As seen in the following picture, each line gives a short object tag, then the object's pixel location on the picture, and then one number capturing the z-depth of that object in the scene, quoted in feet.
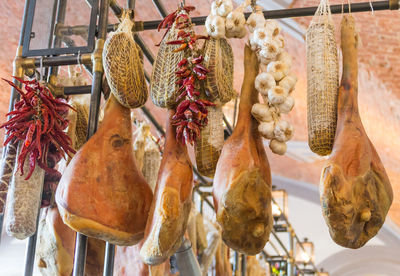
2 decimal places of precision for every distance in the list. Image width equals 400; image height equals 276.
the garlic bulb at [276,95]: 6.10
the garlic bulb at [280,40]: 6.35
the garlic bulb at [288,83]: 6.20
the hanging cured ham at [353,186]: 5.57
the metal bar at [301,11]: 7.05
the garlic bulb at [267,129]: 6.07
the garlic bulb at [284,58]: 6.32
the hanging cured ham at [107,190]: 5.96
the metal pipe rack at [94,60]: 6.81
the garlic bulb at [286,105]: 6.15
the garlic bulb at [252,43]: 6.52
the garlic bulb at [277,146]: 6.07
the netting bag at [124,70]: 6.45
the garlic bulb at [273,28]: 6.39
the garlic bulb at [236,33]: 6.53
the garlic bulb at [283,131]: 6.03
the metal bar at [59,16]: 8.71
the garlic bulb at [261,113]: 6.12
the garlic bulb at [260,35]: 6.37
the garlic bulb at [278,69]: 6.22
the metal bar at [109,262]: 7.07
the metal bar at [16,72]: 7.39
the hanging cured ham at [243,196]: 5.71
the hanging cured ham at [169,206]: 5.71
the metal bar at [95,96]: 6.35
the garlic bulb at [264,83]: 6.23
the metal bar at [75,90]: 7.77
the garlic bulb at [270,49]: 6.29
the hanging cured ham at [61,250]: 7.58
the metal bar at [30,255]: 6.82
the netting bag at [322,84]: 6.17
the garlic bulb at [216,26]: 6.45
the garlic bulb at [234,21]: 6.45
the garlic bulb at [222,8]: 6.50
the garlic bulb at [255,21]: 6.48
